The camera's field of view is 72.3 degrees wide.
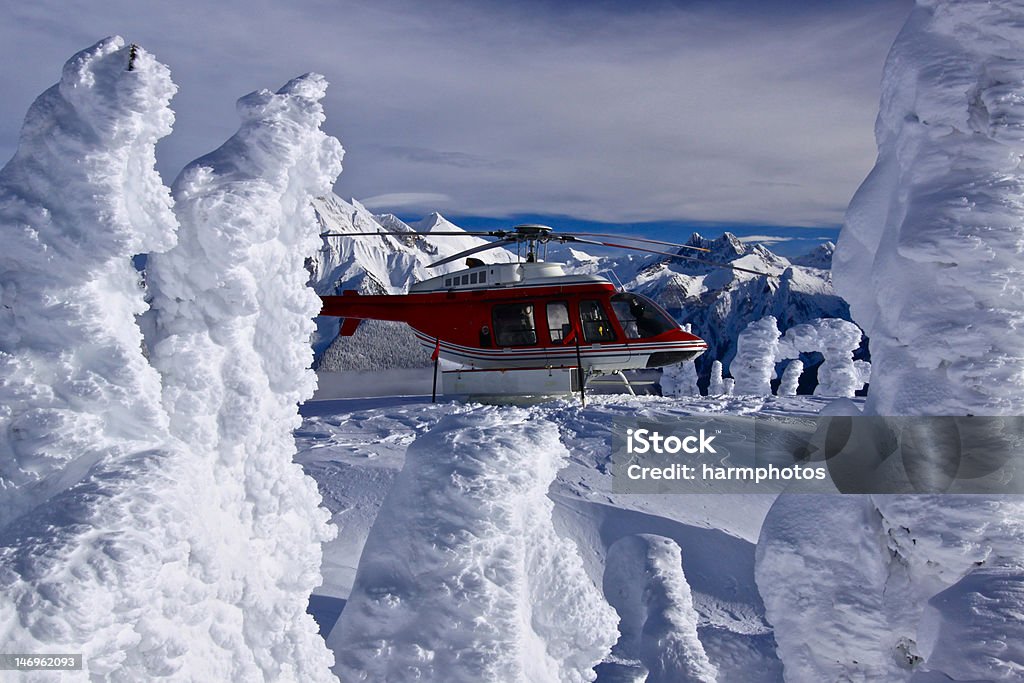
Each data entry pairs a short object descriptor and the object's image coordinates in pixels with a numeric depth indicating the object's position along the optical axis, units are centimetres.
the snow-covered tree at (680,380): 2762
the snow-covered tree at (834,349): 1468
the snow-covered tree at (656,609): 507
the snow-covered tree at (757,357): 1681
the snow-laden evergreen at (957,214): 320
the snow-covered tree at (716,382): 2903
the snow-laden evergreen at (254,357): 254
